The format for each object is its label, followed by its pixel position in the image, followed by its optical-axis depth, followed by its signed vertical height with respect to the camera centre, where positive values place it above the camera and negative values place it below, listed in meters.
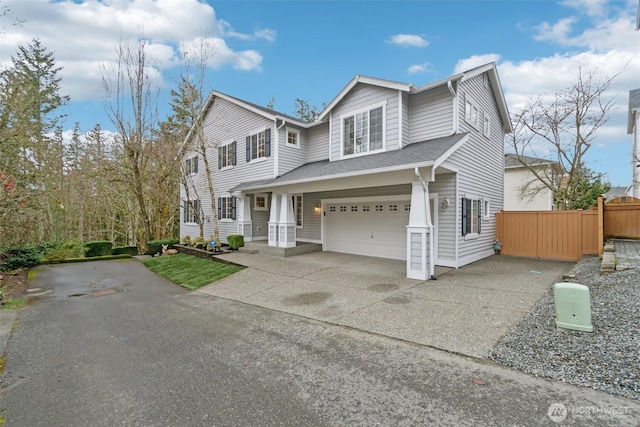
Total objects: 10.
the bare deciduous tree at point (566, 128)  13.60 +4.33
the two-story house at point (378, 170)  8.45 +1.47
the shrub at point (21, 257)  9.93 -1.63
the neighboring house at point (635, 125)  14.20 +4.58
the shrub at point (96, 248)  12.79 -1.62
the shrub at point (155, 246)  13.76 -1.62
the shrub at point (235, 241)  12.38 -1.24
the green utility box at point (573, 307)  3.71 -1.25
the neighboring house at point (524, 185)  16.73 +1.59
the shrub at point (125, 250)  13.62 -1.83
